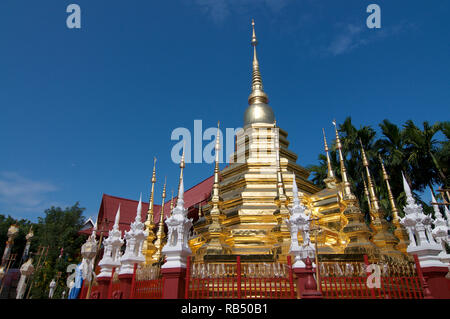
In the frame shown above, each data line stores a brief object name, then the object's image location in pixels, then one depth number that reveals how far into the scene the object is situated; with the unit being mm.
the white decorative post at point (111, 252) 9469
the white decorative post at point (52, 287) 18469
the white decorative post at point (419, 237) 6863
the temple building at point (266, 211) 10586
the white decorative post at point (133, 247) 8234
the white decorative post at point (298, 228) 7602
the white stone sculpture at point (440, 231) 11028
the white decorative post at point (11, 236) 18234
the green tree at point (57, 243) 21141
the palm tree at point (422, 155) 18969
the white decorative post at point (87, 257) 8835
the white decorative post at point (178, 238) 6802
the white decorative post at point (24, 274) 18703
